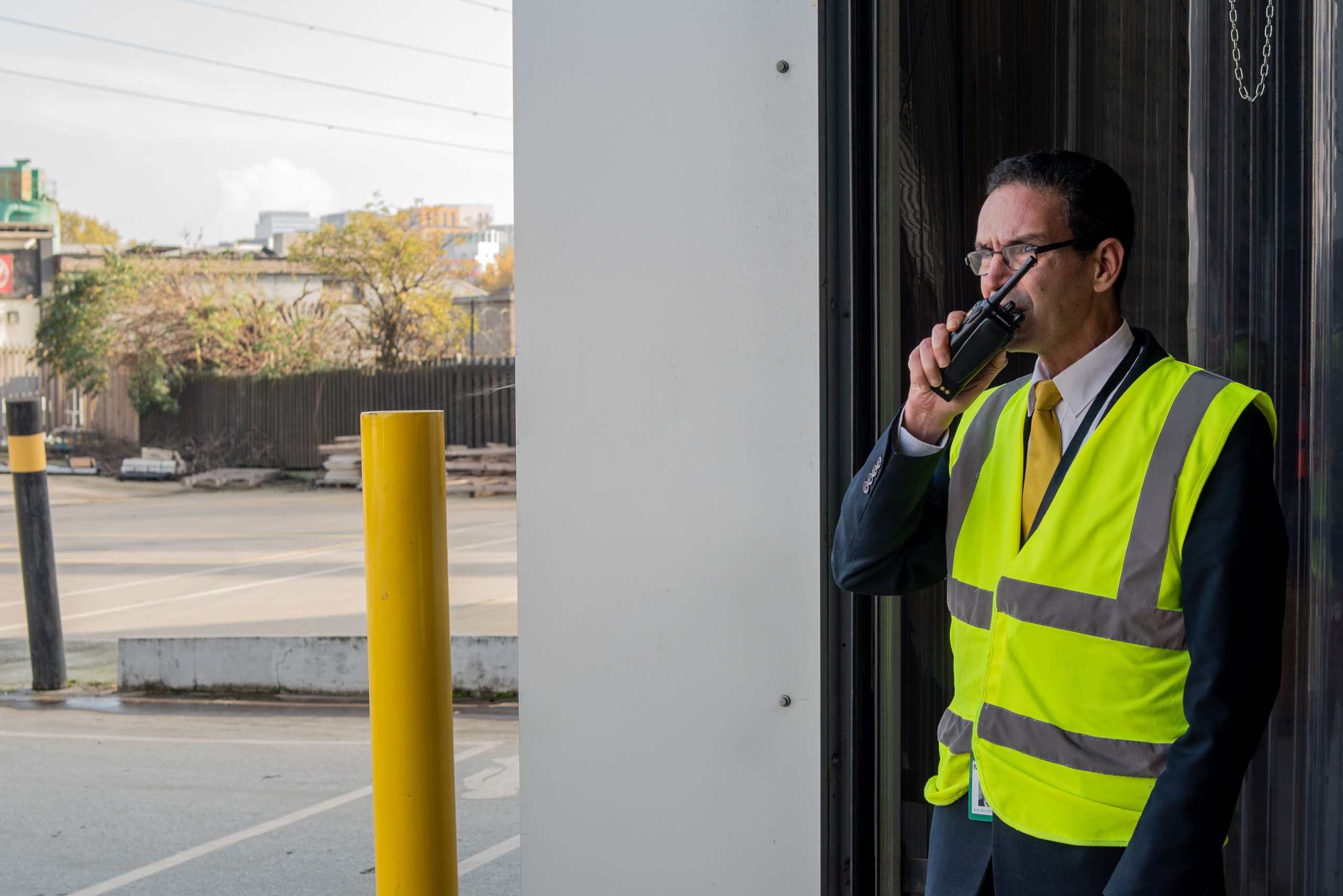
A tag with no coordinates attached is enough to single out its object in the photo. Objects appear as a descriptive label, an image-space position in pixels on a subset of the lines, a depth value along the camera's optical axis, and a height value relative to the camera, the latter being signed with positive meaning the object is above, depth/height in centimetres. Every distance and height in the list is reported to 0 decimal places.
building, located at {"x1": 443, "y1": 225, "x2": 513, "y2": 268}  5612 +1111
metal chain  192 +62
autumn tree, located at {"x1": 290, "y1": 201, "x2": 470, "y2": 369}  2791 +365
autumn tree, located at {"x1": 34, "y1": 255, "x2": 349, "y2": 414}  2728 +222
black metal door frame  236 +10
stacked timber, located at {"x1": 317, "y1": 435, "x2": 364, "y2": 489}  2192 -89
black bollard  691 -72
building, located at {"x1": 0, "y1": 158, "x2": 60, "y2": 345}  3497 +458
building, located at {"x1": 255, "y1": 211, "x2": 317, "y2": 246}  10618 +1885
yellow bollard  246 -48
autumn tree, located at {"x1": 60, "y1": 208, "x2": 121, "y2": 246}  5081 +857
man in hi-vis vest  147 -22
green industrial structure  4528 +907
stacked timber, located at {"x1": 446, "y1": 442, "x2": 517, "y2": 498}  2067 -92
